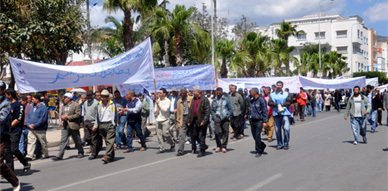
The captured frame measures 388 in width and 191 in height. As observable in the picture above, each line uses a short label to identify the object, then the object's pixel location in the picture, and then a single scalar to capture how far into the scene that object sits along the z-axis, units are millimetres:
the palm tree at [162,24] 25766
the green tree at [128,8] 20625
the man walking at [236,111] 13930
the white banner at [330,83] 26422
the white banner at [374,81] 34916
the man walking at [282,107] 10695
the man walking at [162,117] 11102
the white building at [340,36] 77938
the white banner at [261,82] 22375
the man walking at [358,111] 11703
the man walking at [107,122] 9680
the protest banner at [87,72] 9852
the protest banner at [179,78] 16641
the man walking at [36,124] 9953
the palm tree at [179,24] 26125
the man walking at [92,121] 10320
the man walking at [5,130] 6520
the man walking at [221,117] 10828
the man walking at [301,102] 22823
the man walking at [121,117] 12008
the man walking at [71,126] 10539
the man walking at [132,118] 11434
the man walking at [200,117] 10212
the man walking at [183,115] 10430
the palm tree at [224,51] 33781
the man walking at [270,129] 13520
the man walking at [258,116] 10094
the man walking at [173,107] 11920
